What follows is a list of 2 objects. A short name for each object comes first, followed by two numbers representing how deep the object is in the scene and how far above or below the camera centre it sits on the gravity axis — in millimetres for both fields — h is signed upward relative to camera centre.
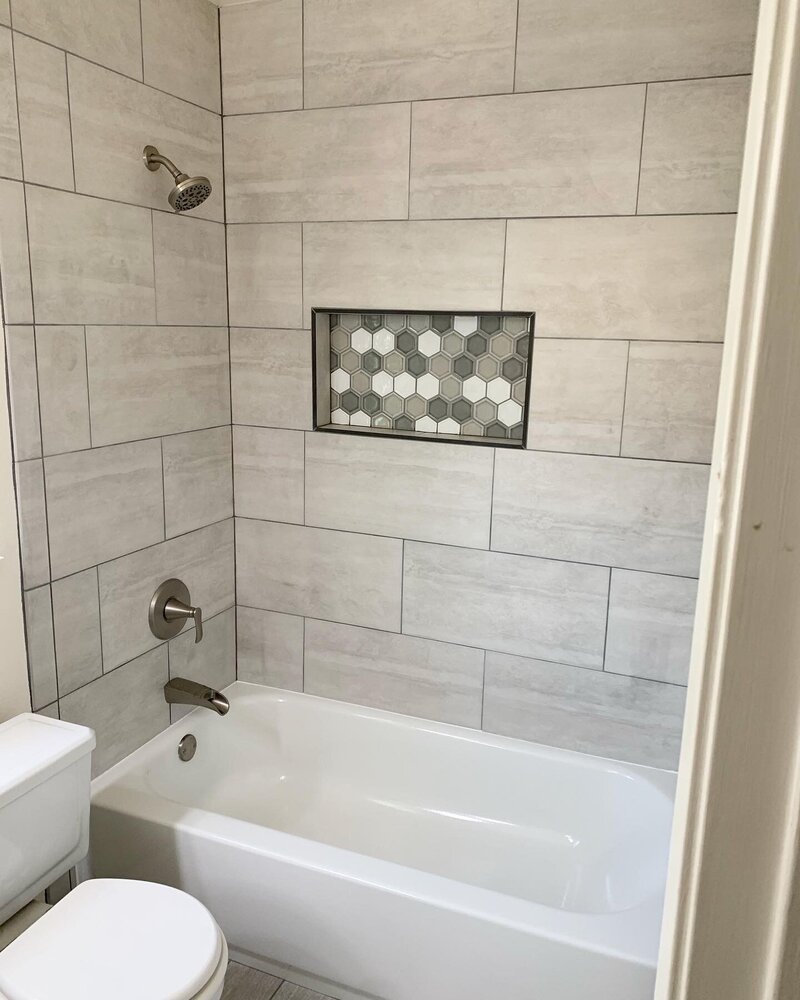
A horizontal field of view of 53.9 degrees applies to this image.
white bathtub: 1762 -1352
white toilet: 1460 -1173
